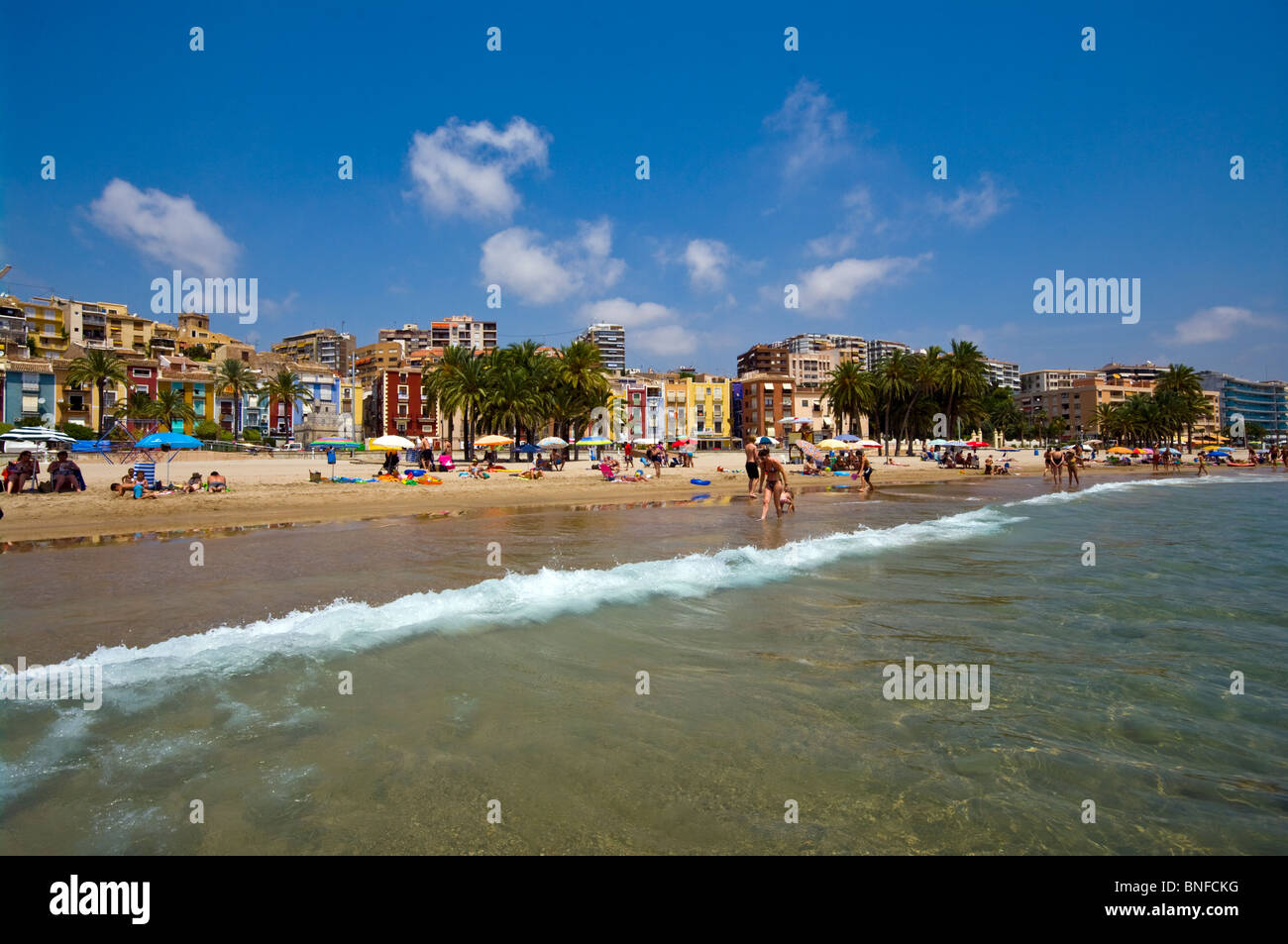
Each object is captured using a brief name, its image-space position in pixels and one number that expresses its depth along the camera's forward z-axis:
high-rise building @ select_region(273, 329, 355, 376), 150.62
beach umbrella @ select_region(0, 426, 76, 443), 27.73
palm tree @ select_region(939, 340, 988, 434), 67.31
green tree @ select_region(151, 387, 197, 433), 70.75
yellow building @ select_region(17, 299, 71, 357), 93.12
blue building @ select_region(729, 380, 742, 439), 119.31
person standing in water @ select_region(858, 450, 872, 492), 31.38
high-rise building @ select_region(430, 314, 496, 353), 151.62
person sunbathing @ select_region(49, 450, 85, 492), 20.83
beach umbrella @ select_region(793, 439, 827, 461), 43.23
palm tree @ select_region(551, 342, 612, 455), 55.97
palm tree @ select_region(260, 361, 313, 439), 75.56
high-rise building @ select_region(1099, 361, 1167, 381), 193.38
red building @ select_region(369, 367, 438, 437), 98.62
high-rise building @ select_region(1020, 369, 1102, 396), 188.00
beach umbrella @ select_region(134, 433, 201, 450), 22.98
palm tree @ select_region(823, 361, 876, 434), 71.00
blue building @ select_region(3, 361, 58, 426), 68.69
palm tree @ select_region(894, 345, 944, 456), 68.12
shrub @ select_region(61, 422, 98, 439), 60.69
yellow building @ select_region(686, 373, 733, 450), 116.94
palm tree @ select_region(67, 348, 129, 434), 64.50
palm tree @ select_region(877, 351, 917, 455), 72.38
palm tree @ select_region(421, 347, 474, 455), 49.75
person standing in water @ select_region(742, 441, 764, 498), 23.95
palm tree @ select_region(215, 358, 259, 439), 75.62
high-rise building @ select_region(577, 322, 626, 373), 166.75
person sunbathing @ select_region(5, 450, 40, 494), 20.20
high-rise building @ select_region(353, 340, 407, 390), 131.88
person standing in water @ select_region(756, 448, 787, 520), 18.72
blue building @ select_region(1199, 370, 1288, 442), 179.25
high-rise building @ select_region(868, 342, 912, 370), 195.71
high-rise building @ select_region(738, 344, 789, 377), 154.25
